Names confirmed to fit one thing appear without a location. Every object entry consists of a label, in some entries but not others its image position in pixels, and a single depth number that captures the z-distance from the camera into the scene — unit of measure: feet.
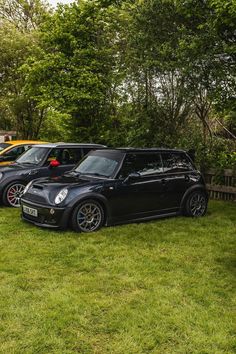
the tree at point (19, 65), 73.31
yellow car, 37.70
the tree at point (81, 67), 47.75
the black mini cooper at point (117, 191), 23.47
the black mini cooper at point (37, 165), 30.86
